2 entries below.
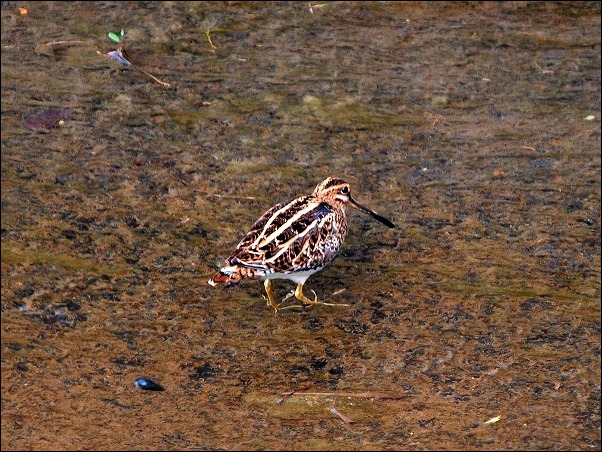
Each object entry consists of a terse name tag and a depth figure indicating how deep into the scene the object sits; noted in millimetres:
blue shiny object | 10414
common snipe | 10883
